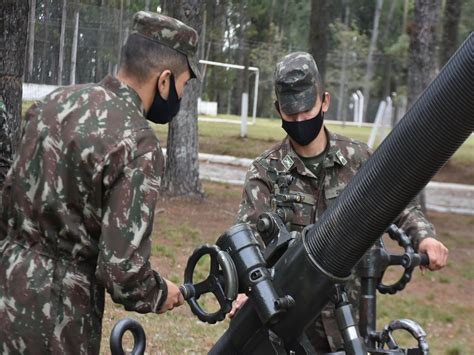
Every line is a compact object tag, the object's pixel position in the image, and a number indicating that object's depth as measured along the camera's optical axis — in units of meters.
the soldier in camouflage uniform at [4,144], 4.51
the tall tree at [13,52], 6.60
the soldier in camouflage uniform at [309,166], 3.68
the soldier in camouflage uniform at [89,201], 2.78
